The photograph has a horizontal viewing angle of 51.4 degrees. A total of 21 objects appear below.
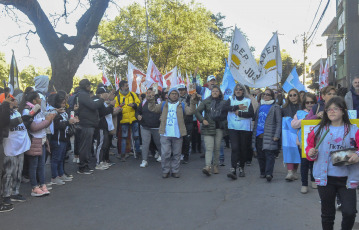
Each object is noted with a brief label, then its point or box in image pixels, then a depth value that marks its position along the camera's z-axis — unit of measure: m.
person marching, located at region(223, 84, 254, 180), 7.41
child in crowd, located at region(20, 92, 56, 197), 5.93
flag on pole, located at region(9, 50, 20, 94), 6.79
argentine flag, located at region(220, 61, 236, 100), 9.22
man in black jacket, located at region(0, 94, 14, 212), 4.98
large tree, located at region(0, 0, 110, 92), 13.67
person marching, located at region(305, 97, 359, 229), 3.54
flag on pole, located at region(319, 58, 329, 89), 15.05
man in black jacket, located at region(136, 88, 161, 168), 8.92
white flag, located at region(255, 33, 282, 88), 9.40
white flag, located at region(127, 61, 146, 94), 11.81
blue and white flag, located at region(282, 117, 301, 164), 7.01
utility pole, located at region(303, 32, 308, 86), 39.17
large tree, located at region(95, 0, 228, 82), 33.50
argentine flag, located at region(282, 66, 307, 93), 12.27
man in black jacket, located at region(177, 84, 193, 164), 9.38
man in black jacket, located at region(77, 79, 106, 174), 7.71
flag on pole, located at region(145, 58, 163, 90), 11.14
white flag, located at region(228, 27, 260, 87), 9.38
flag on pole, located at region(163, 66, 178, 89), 13.33
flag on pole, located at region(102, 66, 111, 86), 15.97
